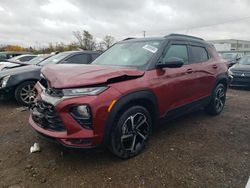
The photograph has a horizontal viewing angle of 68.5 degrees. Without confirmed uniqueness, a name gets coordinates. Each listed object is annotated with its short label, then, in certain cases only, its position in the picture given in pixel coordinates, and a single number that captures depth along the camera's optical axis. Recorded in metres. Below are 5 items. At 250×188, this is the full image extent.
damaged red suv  2.20
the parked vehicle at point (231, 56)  12.68
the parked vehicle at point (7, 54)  15.16
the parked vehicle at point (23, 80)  4.65
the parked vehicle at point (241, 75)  7.30
